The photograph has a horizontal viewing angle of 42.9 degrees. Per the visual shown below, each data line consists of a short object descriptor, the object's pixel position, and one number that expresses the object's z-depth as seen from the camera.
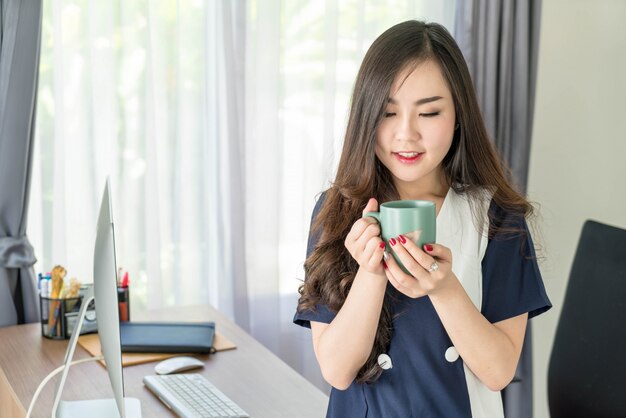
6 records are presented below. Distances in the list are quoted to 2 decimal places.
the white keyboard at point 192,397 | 1.54
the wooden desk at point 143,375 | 1.61
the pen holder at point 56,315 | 1.98
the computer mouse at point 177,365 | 1.77
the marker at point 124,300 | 2.06
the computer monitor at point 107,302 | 1.20
